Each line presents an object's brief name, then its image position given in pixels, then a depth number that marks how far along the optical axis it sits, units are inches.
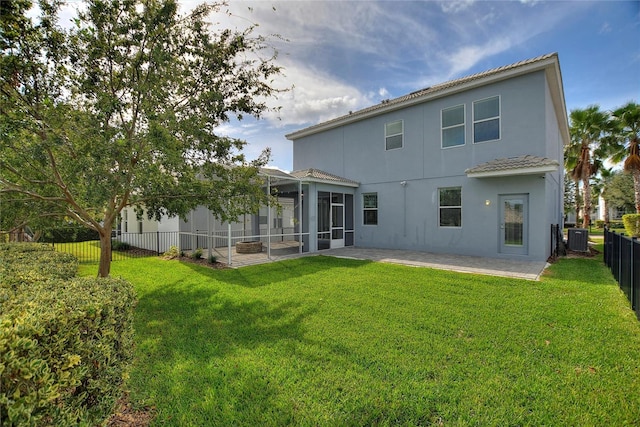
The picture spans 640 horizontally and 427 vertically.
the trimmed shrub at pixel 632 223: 533.2
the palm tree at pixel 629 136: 679.1
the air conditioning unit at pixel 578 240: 495.8
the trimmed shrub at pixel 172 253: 487.0
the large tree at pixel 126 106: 184.2
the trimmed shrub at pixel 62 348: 69.2
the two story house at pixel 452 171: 407.8
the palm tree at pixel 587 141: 724.7
